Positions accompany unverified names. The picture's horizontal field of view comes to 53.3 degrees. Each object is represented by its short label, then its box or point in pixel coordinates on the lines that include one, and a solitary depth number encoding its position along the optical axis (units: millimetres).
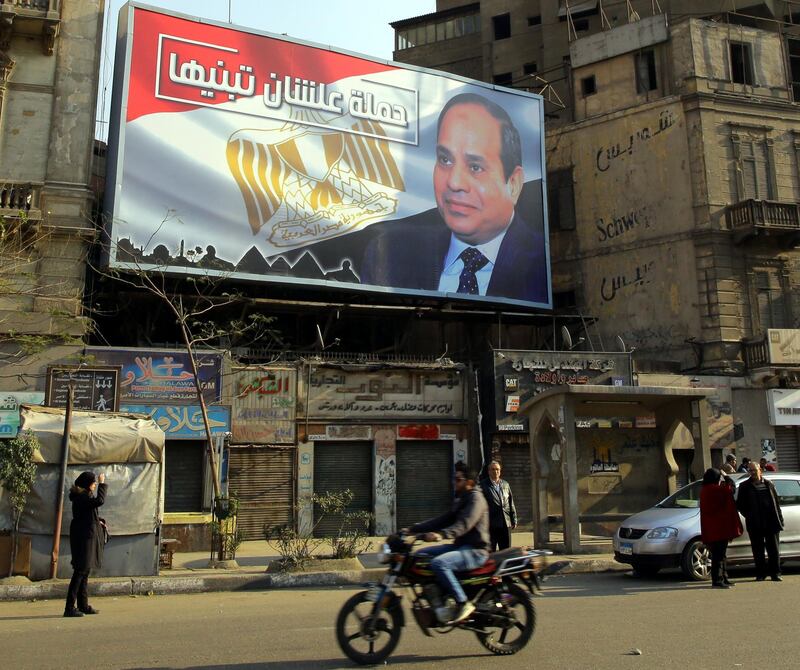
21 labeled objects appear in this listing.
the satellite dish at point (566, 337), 25409
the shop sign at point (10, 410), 18609
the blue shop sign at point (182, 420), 19609
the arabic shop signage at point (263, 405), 20844
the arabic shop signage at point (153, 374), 19625
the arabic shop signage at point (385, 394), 21812
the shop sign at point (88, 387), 18938
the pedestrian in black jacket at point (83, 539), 9172
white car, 11109
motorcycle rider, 6379
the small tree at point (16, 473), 11453
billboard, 21328
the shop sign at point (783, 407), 24453
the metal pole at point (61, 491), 11445
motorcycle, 6273
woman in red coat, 10383
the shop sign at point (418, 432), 22312
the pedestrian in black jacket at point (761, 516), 10773
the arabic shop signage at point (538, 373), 22734
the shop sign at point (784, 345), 24266
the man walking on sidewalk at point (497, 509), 10797
